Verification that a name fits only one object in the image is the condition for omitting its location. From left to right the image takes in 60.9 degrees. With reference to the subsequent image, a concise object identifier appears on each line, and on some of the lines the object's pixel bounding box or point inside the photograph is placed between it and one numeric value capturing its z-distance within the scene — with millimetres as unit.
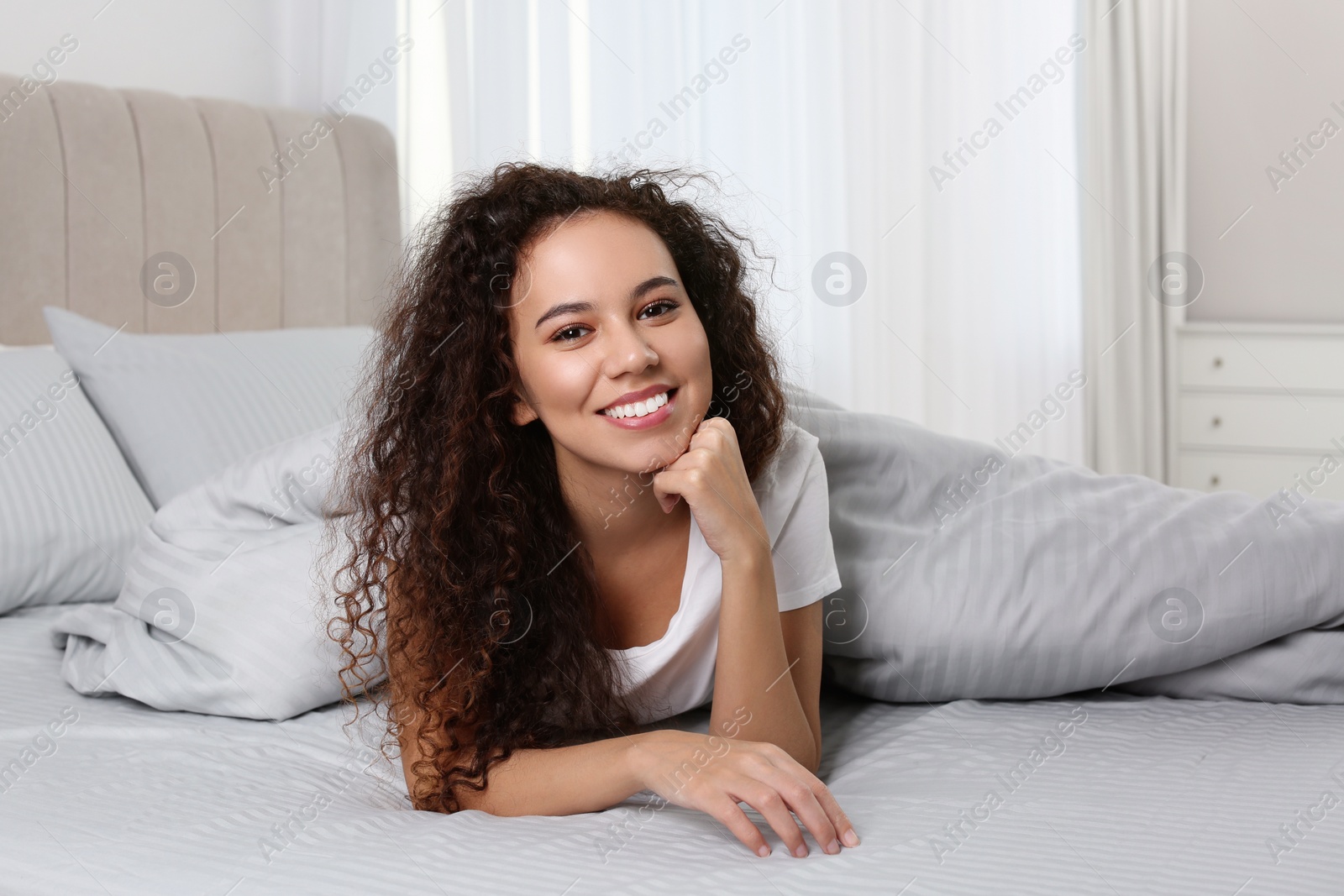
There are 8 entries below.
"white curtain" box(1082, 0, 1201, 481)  3250
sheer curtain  2779
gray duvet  1188
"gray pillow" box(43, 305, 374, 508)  1689
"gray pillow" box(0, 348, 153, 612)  1538
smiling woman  1027
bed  844
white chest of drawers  3121
